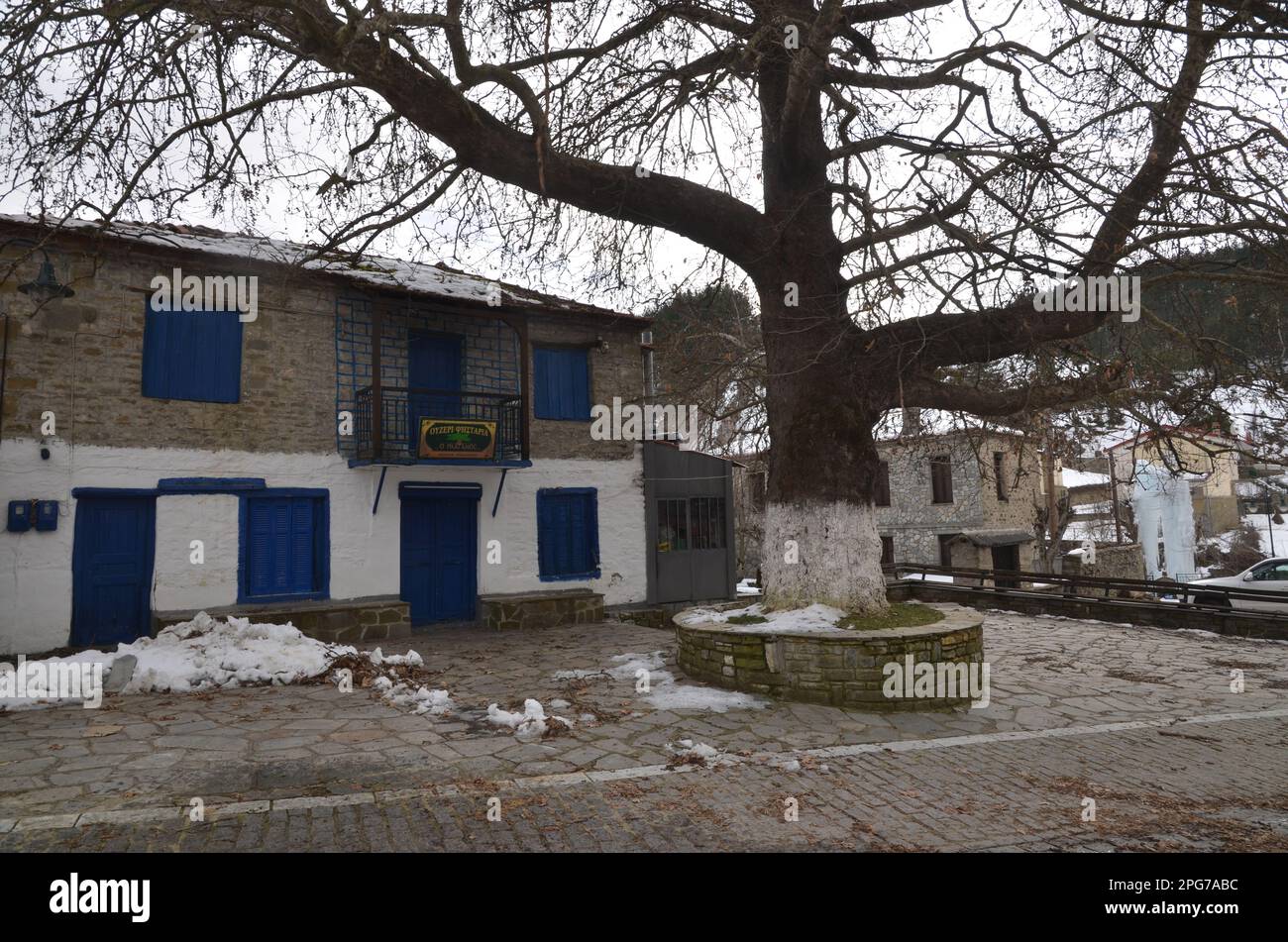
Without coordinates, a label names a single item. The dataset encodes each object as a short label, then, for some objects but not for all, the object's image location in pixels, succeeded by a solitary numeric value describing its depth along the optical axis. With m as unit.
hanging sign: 11.51
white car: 15.98
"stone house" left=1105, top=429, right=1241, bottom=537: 30.66
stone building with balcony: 9.60
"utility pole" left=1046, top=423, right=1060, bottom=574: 23.48
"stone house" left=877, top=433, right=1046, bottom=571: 29.06
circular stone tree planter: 6.89
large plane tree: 6.05
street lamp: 7.27
